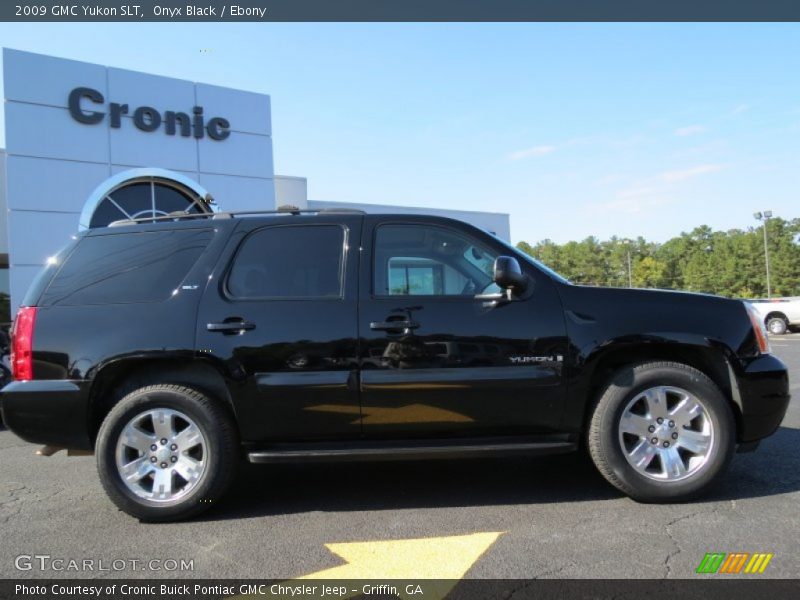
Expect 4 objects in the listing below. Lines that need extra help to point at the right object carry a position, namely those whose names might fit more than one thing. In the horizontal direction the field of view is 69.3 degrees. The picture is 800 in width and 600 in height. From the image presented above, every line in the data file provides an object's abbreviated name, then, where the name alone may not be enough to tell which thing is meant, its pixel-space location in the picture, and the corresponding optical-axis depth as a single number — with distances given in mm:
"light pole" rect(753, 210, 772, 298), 40403
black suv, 3611
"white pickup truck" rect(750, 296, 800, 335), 20094
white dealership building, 12453
